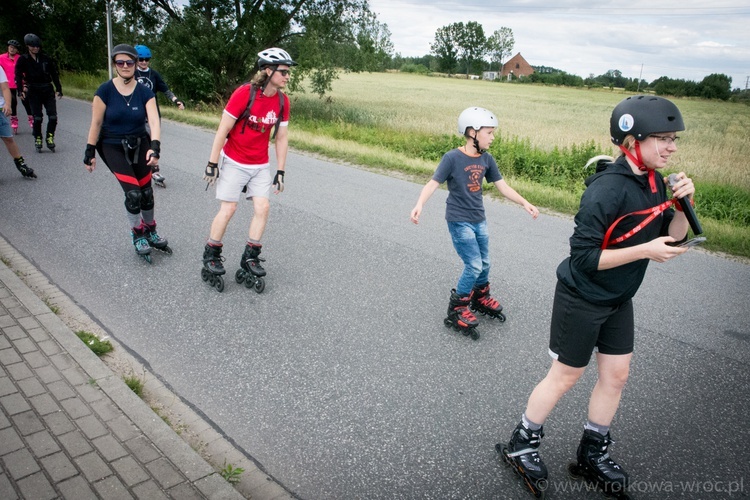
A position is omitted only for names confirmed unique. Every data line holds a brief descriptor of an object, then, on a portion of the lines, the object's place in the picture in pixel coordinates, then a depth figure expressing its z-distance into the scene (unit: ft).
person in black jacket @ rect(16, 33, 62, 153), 34.58
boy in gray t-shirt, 13.51
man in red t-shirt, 15.34
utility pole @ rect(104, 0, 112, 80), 68.89
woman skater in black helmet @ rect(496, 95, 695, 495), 7.93
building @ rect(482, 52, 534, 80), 461.78
